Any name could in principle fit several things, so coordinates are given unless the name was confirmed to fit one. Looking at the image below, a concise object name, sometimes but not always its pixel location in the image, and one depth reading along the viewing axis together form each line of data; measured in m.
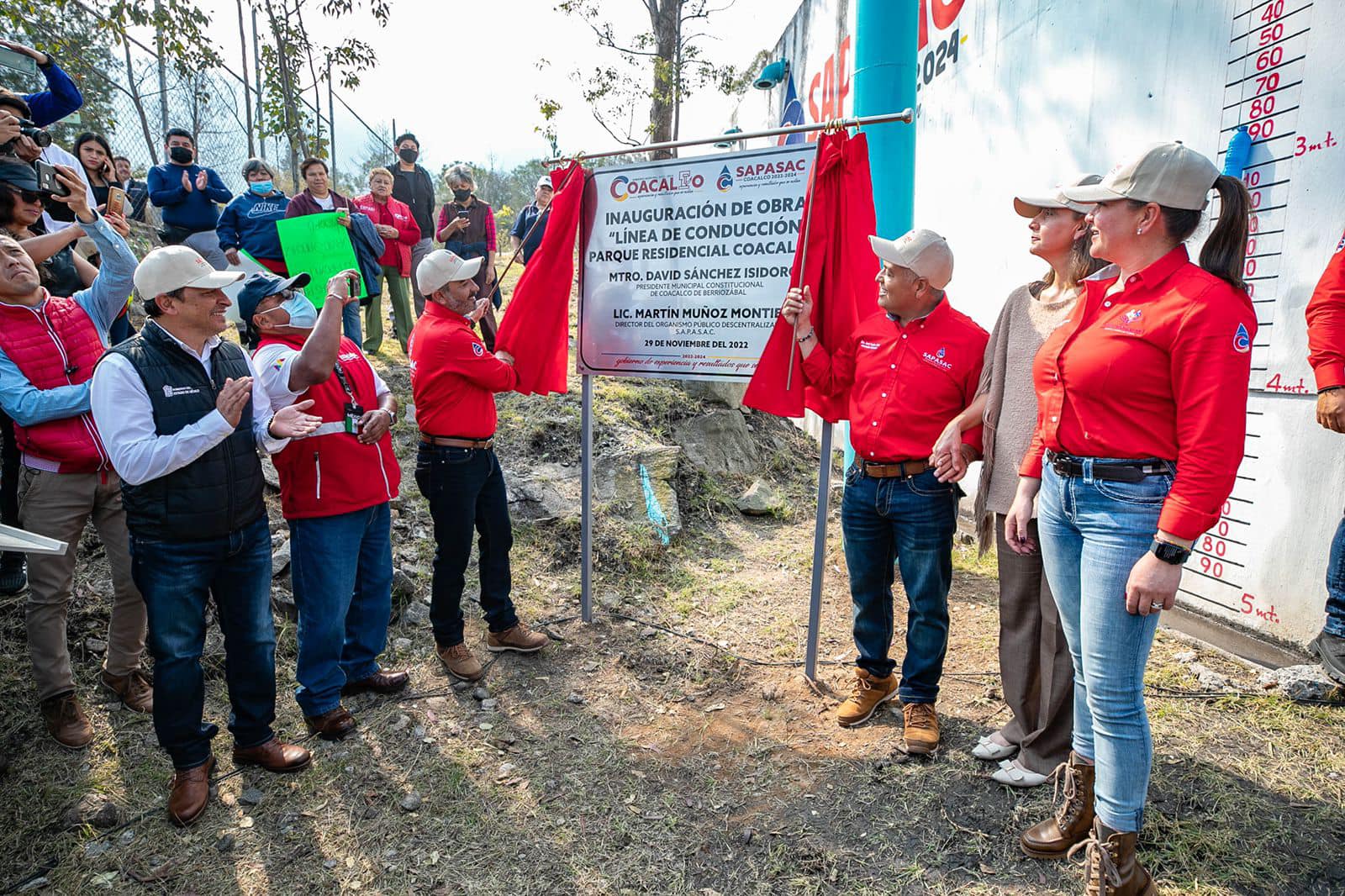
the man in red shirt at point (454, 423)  3.60
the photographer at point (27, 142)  3.68
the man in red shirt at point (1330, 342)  2.94
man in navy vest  2.60
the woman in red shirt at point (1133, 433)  1.88
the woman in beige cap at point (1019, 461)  2.70
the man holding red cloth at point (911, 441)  3.04
